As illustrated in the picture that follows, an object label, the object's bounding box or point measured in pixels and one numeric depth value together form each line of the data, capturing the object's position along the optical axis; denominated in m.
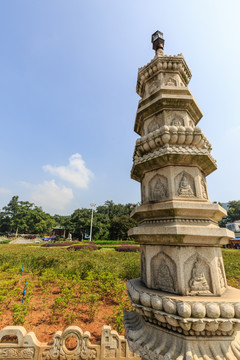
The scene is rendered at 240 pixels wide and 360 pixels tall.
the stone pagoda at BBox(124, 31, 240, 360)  1.74
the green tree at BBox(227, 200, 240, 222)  55.34
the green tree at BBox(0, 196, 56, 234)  52.53
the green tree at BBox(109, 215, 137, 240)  34.25
